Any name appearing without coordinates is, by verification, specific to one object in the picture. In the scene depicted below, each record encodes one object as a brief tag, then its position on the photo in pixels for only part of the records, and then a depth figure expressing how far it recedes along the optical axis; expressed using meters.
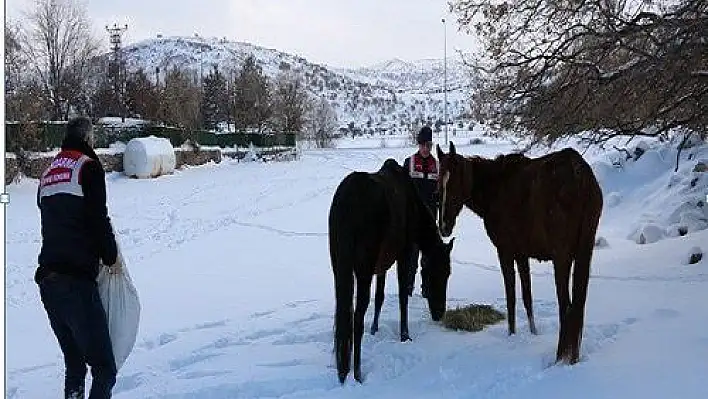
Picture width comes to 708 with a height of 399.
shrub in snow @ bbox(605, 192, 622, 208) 15.80
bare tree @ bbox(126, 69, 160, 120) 40.44
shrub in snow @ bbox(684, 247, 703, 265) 8.62
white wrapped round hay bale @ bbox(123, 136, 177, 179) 26.31
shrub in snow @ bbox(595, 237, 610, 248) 11.25
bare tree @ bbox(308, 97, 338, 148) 74.50
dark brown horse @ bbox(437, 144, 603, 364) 4.94
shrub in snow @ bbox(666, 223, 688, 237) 11.01
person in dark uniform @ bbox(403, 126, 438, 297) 7.12
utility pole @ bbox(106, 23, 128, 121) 41.22
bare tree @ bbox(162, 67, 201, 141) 41.48
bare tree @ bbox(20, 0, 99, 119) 39.19
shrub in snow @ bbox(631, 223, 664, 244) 11.11
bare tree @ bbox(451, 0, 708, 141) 7.52
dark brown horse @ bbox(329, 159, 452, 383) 4.83
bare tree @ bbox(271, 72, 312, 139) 60.22
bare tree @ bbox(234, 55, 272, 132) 58.16
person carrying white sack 3.79
